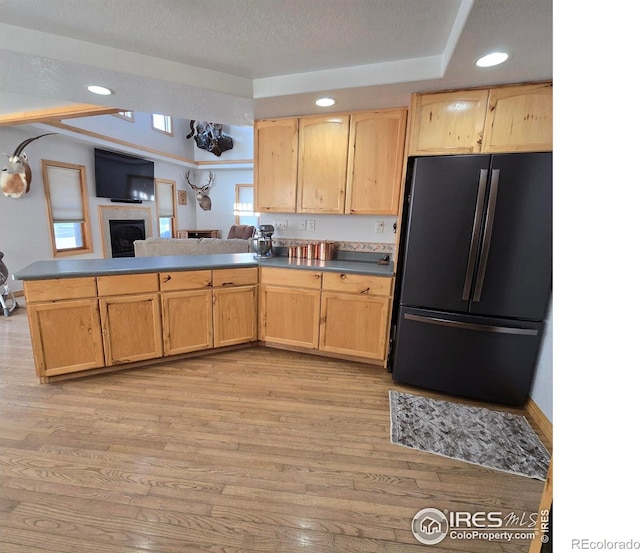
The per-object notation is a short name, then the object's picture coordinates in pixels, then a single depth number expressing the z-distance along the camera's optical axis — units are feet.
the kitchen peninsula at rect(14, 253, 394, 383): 7.11
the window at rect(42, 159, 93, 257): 15.39
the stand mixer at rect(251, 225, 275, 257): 9.91
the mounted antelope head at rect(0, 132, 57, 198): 12.92
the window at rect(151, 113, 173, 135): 21.83
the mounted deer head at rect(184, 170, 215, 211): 27.27
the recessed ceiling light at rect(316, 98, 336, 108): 7.66
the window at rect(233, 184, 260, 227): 27.45
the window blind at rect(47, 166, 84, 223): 15.53
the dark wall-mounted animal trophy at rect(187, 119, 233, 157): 24.85
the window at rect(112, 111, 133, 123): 18.12
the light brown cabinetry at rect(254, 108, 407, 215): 8.20
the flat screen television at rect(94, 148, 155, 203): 17.90
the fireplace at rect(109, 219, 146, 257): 19.42
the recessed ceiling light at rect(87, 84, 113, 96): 7.24
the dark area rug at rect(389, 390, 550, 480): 5.49
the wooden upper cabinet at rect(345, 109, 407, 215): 8.07
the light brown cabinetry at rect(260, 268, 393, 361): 8.35
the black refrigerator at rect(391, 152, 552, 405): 6.24
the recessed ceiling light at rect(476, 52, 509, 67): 5.28
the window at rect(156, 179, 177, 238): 23.58
